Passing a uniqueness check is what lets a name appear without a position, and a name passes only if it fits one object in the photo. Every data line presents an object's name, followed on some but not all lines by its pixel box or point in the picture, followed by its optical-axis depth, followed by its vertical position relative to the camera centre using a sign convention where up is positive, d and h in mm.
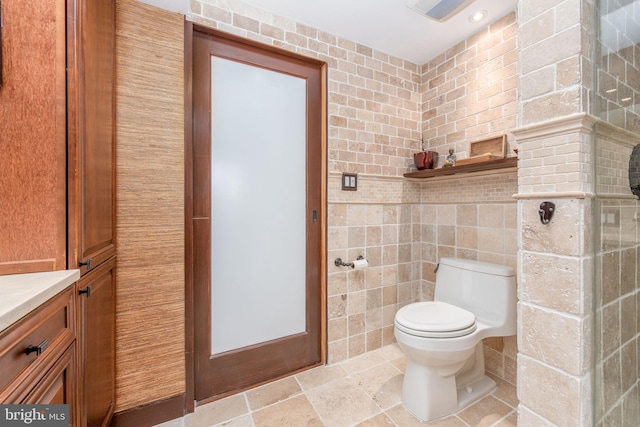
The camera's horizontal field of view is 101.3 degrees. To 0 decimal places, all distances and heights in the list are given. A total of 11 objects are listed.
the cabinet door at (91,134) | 869 +292
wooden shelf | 1562 +296
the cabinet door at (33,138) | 795 +228
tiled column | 843 -9
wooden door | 1560 -186
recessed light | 1717 +1305
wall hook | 896 +3
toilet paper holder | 1933 -385
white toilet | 1383 -674
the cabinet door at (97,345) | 917 -540
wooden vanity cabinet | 561 -364
